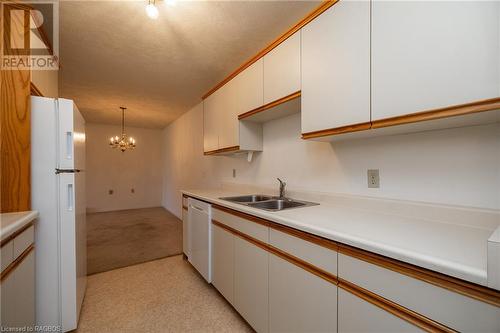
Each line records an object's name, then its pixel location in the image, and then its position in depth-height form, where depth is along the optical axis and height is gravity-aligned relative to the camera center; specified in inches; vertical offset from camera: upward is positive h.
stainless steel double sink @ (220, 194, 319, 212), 71.3 -13.7
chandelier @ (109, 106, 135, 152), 184.7 +21.3
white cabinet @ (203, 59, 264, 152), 76.0 +24.3
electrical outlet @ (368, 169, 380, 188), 53.9 -3.6
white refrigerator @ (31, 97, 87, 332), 54.8 -11.5
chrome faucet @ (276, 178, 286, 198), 77.7 -9.1
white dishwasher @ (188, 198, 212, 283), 79.3 -29.5
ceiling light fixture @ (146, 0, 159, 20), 53.9 +40.9
